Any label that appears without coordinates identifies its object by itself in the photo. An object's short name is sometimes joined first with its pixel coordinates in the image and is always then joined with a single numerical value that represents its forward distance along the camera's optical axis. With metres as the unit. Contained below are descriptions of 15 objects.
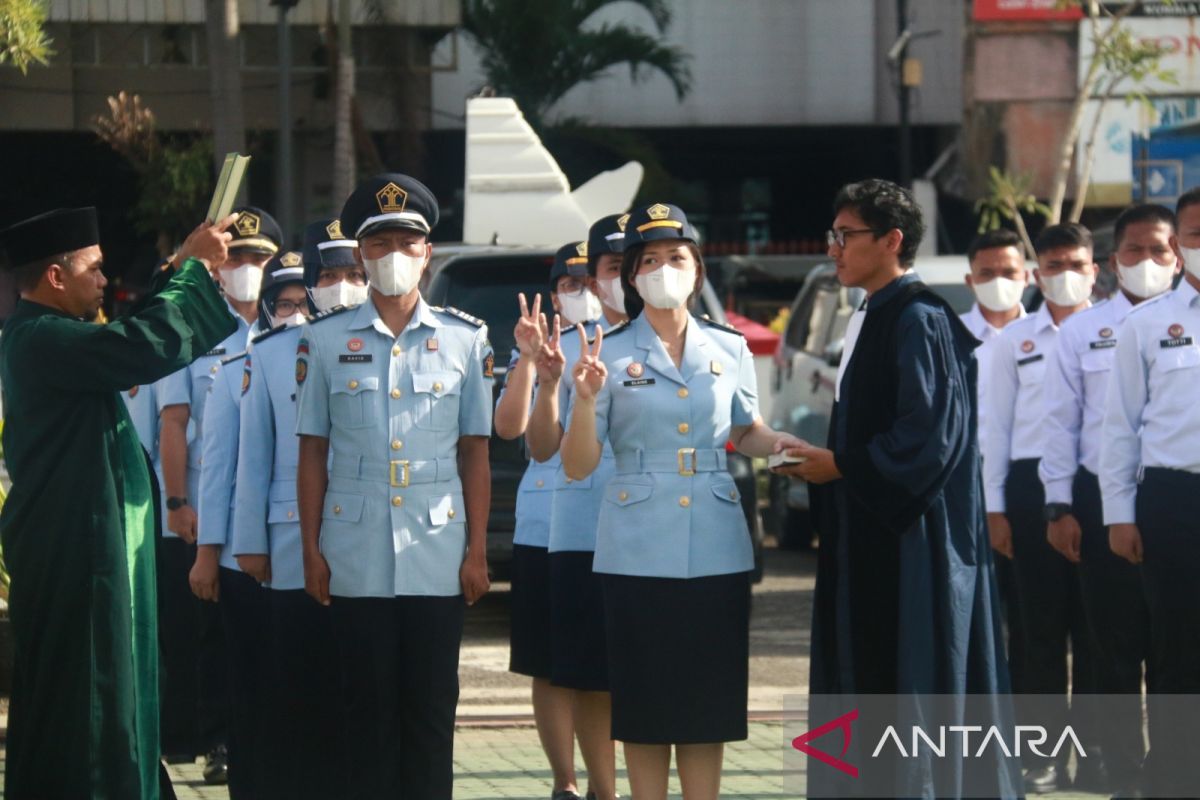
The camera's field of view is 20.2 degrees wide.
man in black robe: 9.33
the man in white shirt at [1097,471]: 12.55
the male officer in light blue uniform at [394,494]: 9.95
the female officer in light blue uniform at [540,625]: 12.14
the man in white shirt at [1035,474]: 13.39
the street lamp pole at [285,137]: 28.24
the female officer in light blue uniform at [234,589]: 11.43
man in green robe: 9.71
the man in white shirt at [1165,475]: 10.91
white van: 22.69
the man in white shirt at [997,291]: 14.26
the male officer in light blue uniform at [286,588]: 11.01
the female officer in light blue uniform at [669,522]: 10.23
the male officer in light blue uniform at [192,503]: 13.58
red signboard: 52.70
